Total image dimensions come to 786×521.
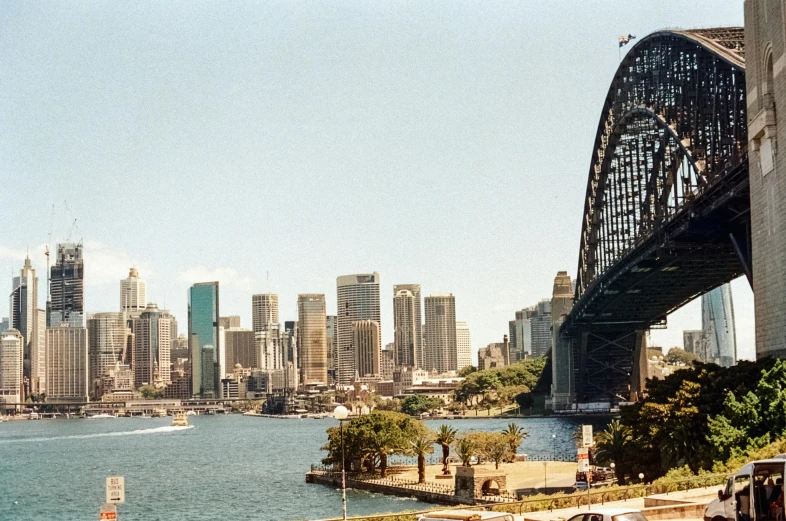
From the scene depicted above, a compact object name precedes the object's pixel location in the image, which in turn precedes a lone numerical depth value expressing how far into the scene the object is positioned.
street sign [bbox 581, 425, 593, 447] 31.58
